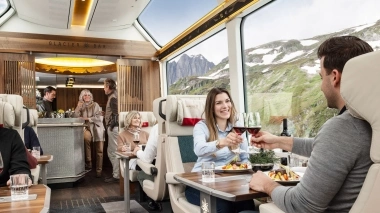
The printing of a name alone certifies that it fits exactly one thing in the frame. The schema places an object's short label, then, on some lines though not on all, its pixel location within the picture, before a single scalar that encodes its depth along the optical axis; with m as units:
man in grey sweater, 1.06
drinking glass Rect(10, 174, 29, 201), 1.65
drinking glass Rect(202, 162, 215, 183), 1.96
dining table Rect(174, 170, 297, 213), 1.54
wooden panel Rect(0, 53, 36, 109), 6.57
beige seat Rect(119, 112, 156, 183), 5.27
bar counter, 5.75
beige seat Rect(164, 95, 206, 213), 2.95
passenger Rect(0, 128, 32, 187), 2.12
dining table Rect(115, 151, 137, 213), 3.88
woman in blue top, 2.45
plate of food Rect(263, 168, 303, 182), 1.67
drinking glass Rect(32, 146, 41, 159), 4.02
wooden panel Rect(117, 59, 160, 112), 7.39
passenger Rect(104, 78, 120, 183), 6.50
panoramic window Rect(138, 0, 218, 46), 6.76
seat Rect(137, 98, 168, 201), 3.18
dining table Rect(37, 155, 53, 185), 3.68
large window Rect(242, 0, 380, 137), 3.02
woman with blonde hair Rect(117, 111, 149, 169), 4.72
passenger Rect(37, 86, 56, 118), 6.77
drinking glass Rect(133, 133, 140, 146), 4.18
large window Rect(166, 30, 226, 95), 5.33
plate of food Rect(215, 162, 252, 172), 2.15
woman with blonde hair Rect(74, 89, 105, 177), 6.79
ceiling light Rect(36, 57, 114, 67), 9.44
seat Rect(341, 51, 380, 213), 0.96
